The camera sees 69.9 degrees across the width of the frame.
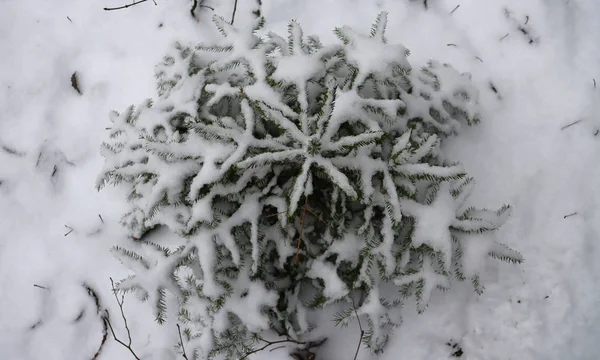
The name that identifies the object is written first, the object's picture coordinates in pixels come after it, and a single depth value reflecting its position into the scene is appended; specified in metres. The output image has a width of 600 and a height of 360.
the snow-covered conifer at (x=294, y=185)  2.12
